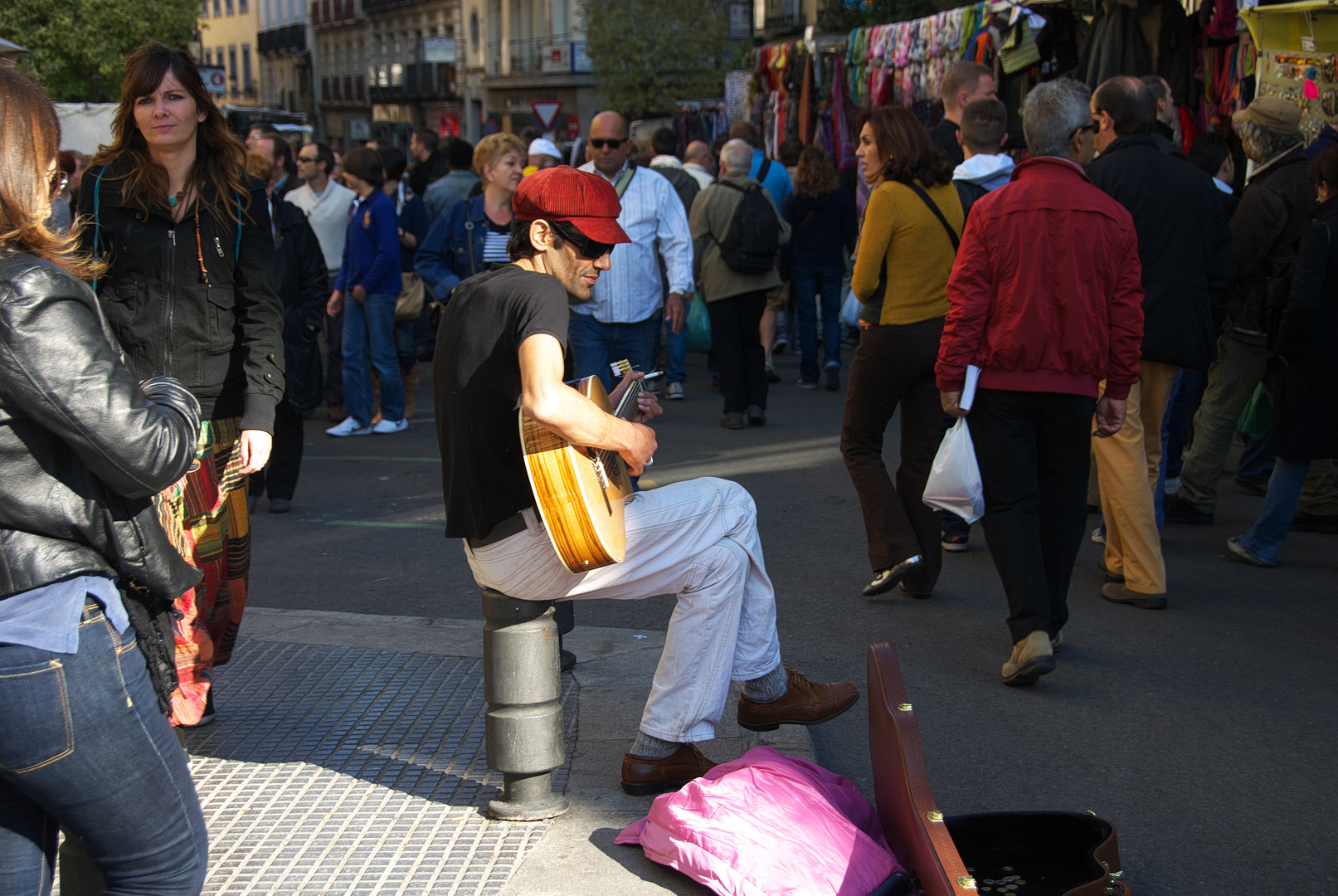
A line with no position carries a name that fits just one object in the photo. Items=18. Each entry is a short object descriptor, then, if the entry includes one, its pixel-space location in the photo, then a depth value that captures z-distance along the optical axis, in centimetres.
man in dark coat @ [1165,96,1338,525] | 641
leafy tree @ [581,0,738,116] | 3484
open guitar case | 254
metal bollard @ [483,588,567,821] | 314
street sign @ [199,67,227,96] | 3073
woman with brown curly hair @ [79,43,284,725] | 347
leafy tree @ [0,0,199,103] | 3247
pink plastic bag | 268
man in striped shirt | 668
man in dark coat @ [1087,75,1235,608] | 523
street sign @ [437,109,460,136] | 2930
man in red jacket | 434
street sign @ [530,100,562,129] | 2044
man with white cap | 964
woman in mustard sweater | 515
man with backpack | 916
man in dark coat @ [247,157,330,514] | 697
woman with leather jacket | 188
